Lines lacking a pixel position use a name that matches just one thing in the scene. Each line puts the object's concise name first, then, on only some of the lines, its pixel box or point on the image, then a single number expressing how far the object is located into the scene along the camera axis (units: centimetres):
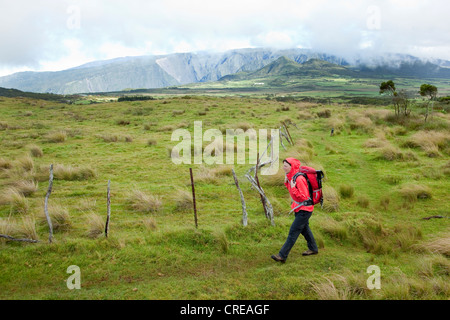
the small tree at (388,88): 2827
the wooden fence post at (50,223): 602
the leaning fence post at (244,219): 682
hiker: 515
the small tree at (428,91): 2387
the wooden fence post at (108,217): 629
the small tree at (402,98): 2390
